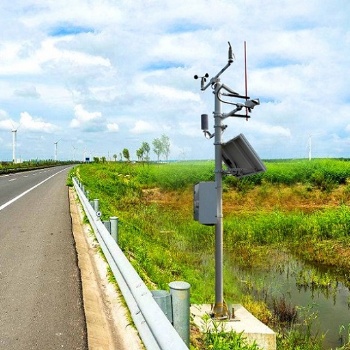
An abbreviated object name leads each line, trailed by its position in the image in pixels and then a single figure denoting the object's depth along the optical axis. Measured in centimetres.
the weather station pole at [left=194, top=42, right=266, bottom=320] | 609
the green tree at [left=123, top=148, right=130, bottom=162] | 10012
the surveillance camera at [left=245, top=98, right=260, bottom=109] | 595
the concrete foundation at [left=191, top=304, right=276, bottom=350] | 579
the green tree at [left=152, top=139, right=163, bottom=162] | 11221
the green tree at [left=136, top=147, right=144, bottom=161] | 10836
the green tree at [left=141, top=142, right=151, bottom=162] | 11175
